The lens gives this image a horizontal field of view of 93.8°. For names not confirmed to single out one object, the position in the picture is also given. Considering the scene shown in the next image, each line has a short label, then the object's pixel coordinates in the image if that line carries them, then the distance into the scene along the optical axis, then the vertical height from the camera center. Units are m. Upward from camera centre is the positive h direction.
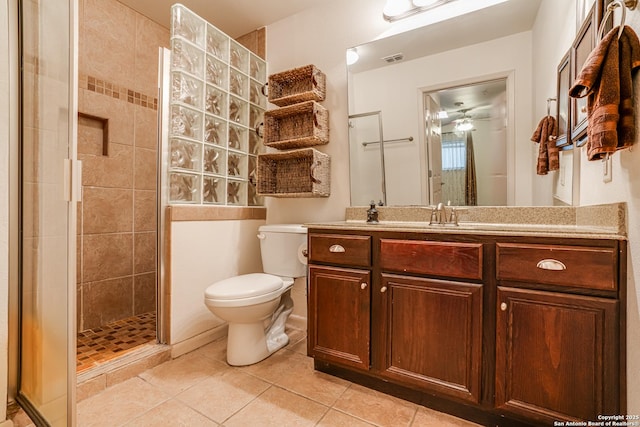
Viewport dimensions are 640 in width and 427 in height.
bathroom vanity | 1.00 -0.42
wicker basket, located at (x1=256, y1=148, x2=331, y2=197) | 2.06 +0.28
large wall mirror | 1.60 +0.60
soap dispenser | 1.87 -0.01
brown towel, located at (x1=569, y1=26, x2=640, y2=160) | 0.80 +0.34
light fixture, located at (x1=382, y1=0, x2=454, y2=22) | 1.81 +1.27
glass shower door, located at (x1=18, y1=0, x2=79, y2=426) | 0.97 +0.00
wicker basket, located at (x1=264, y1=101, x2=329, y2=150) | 2.07 +0.64
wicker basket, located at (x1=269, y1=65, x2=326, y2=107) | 2.10 +0.94
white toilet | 1.60 -0.47
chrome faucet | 1.63 -0.02
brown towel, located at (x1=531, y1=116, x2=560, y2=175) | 1.42 +0.32
